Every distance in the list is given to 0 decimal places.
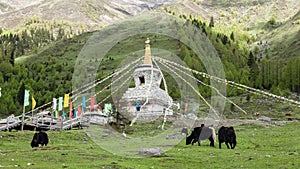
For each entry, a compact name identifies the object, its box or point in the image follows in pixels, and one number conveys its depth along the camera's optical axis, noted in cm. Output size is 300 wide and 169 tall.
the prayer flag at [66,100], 3644
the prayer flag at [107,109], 4084
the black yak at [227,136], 2245
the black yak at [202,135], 2333
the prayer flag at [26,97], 3234
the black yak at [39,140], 2277
